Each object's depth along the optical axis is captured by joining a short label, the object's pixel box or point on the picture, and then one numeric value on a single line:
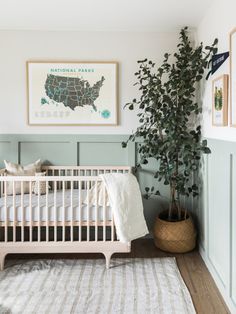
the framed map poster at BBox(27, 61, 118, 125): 3.20
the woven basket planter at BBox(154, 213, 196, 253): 2.92
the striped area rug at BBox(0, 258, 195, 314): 2.08
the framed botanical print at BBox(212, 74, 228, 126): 2.12
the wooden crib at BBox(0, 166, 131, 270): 2.61
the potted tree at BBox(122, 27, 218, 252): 2.84
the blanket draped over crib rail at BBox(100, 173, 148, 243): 2.54
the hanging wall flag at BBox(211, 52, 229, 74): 2.18
